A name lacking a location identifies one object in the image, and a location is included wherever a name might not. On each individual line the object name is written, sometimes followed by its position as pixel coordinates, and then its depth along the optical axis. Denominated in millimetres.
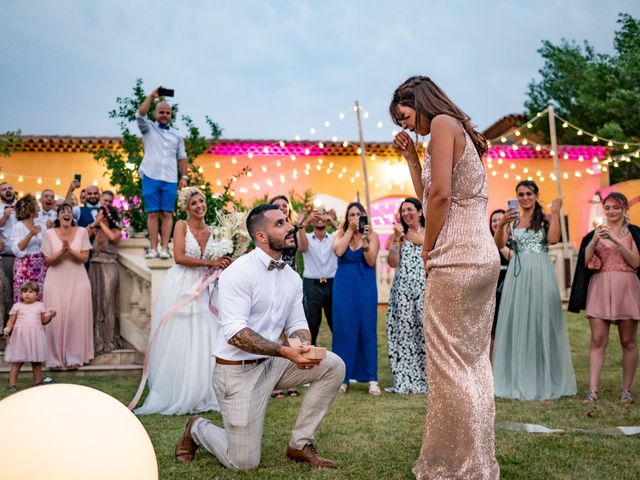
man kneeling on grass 4469
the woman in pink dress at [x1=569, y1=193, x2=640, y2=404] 6844
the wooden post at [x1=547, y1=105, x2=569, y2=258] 12461
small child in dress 7577
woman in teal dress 7254
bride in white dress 6648
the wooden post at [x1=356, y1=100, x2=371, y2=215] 13688
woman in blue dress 7801
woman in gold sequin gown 3818
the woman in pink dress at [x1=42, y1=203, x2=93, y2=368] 8211
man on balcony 8922
